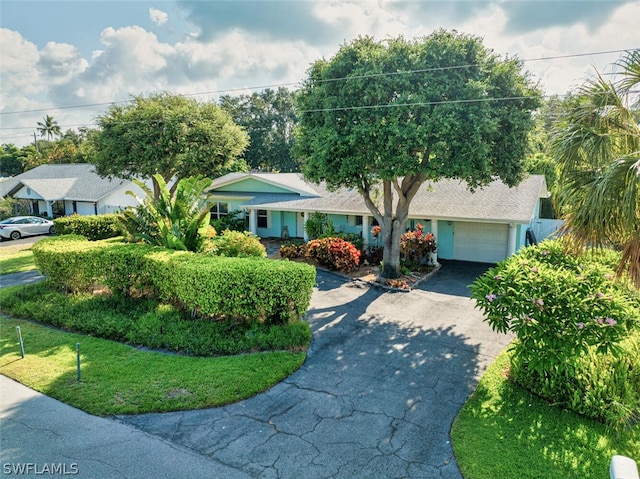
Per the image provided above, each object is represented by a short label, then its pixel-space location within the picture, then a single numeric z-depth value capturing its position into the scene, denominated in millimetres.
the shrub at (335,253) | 17297
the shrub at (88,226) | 23234
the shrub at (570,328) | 6879
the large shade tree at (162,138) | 20547
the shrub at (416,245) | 17922
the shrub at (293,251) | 19453
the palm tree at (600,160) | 6352
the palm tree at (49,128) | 74994
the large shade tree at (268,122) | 47000
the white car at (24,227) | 27516
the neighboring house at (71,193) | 32969
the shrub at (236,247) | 12508
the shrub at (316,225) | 21047
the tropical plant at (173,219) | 12633
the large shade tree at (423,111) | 12406
